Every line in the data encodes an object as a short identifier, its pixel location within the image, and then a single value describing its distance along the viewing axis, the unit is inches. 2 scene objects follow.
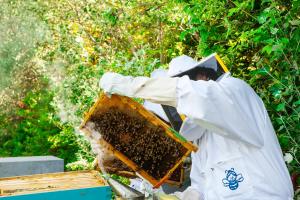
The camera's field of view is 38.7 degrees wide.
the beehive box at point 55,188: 89.9
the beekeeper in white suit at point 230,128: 97.3
